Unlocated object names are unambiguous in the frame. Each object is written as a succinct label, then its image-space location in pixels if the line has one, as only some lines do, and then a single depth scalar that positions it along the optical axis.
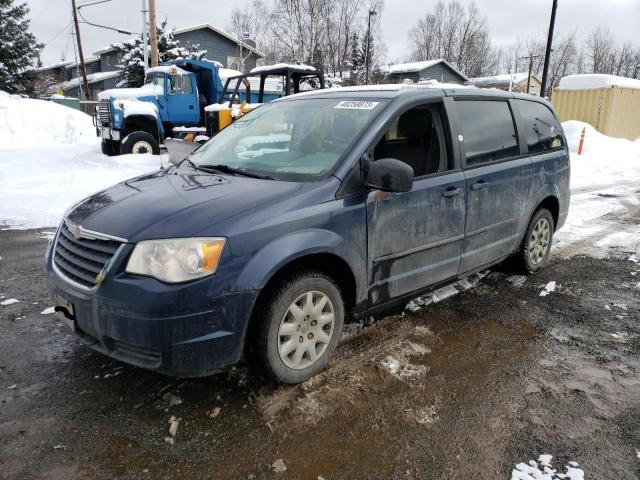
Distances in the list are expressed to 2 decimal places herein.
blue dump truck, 13.32
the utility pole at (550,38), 17.08
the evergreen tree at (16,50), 25.38
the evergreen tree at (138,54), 26.88
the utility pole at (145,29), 22.50
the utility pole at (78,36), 32.09
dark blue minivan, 2.57
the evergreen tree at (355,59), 44.21
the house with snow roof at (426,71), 52.47
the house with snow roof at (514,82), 52.92
